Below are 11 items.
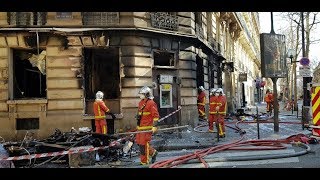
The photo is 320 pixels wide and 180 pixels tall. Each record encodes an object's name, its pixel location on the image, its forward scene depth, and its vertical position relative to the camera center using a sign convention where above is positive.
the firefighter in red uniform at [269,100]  18.45 -0.71
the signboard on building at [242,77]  21.21 +1.02
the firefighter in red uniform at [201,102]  13.65 -0.58
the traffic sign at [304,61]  12.31 +1.27
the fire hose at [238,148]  5.73 -1.44
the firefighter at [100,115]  8.81 -0.75
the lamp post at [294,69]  17.77 +1.67
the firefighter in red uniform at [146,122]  6.27 -0.73
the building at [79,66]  10.43 +1.05
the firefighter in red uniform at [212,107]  10.13 -0.61
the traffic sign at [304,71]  12.20 +0.82
